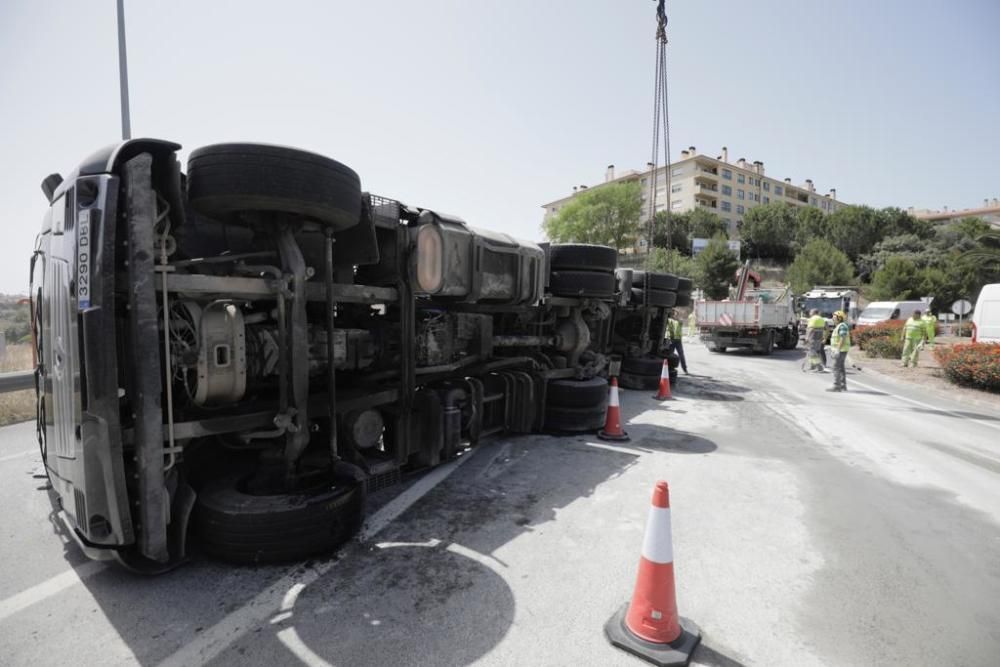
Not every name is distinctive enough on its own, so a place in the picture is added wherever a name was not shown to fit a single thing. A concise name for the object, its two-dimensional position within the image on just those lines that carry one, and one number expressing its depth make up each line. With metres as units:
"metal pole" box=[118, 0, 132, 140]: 9.05
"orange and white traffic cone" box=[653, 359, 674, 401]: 8.69
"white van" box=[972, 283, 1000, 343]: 14.02
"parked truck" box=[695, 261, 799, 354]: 17.25
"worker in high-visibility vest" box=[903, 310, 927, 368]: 13.76
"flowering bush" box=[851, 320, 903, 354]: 17.52
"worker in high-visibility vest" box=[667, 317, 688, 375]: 11.45
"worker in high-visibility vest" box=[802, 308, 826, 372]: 13.08
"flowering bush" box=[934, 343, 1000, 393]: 10.27
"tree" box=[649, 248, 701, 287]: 46.31
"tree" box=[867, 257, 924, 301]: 41.19
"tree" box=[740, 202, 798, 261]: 58.84
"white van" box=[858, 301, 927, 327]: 26.23
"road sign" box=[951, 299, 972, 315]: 18.45
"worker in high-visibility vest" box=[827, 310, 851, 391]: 10.25
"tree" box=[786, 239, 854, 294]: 45.22
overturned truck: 2.54
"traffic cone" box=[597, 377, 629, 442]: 5.93
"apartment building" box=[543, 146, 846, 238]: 70.38
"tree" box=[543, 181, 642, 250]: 62.05
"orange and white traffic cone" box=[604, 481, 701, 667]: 2.31
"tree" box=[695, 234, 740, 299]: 45.50
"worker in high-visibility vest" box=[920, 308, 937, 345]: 15.80
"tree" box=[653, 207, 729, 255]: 60.69
